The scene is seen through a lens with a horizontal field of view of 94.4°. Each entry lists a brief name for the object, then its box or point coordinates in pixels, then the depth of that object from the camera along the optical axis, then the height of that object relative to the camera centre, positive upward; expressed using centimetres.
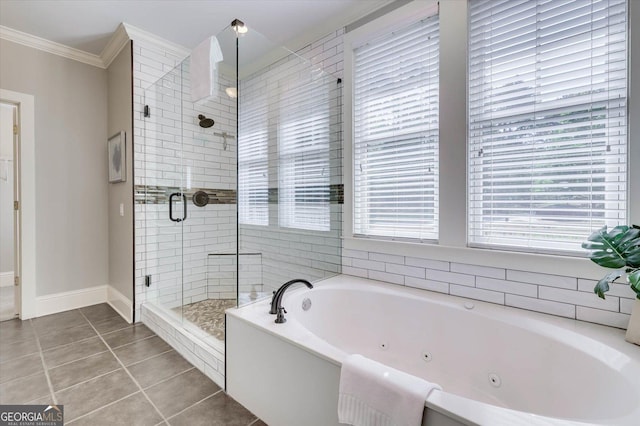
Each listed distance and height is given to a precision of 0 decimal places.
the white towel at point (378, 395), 95 -63
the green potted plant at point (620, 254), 116 -18
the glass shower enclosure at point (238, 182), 214 +25
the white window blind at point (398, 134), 198 +55
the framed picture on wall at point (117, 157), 290 +55
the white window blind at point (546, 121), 141 +47
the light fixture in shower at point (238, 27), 187 +117
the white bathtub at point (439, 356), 110 -69
